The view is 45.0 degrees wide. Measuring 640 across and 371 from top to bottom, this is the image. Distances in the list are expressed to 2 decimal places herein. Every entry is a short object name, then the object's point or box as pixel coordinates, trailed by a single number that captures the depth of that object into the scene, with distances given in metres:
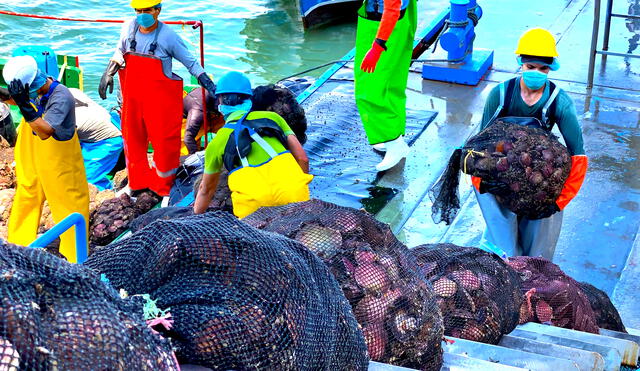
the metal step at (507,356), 2.96
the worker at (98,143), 8.74
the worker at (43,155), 5.41
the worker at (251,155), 4.40
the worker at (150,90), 6.50
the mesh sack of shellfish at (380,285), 2.85
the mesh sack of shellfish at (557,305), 3.89
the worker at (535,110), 4.50
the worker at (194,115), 7.49
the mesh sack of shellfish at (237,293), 1.98
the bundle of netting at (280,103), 6.17
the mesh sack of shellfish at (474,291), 3.42
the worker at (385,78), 6.47
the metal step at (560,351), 3.03
